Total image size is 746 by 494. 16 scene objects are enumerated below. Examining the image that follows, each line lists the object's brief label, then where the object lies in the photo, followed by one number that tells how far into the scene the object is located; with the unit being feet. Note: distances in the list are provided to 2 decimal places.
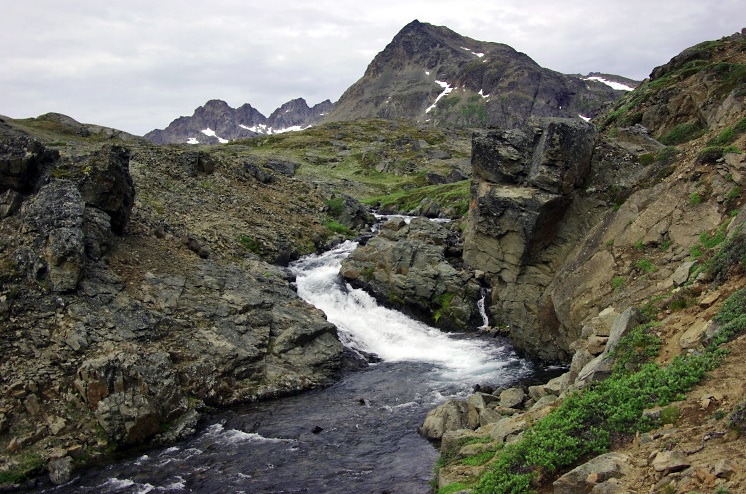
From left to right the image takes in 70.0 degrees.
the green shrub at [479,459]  53.78
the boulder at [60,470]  69.92
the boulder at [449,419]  76.02
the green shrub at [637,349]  52.90
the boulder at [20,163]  107.45
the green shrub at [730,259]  55.42
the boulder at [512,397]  79.51
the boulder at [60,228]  95.25
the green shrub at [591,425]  42.80
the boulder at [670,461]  35.27
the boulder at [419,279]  131.64
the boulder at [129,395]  78.95
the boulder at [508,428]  56.13
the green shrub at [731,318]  46.01
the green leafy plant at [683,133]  111.45
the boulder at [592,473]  38.29
